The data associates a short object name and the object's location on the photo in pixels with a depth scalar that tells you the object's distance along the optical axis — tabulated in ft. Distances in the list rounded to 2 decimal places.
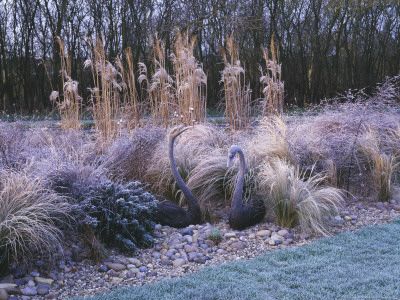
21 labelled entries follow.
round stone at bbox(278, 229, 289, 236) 12.27
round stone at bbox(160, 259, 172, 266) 10.46
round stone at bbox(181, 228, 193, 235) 12.47
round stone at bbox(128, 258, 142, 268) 10.32
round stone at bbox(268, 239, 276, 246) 11.76
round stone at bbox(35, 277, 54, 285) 9.02
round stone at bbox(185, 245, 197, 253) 11.30
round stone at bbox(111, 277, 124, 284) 9.34
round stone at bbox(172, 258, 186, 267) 10.46
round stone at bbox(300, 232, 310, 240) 12.04
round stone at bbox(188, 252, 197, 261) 10.76
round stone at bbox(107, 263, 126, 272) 9.89
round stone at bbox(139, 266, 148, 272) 10.02
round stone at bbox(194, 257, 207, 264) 10.65
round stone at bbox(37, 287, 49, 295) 8.63
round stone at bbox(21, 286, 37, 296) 8.50
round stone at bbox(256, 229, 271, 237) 12.37
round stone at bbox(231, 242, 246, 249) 11.52
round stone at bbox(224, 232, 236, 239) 12.27
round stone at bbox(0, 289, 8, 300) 8.10
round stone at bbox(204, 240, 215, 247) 11.68
